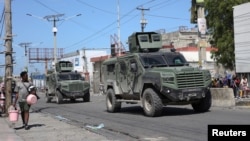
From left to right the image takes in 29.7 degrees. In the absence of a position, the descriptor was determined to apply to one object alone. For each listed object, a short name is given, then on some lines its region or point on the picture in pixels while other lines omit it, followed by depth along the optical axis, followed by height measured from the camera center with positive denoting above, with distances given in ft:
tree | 142.72 +14.77
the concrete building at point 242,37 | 116.26 +9.45
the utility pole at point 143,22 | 188.14 +21.88
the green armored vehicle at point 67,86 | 109.70 -1.92
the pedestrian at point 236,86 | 105.56 -2.47
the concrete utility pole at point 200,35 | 90.84 +7.94
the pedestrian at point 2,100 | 70.55 -3.10
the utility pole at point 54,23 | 196.69 +24.16
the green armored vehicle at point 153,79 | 54.65 -0.32
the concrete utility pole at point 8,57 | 69.15 +3.28
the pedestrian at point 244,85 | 105.81 -2.32
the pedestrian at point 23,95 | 48.16 -1.64
